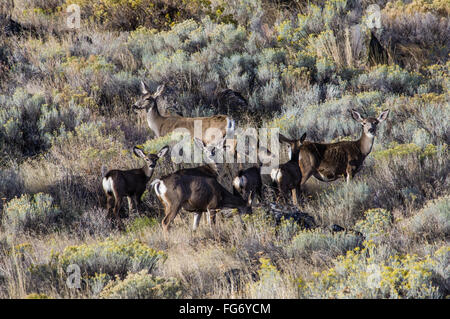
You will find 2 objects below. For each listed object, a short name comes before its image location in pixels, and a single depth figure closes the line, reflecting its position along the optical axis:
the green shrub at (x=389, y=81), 29.27
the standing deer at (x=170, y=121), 23.45
